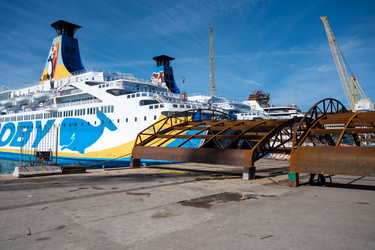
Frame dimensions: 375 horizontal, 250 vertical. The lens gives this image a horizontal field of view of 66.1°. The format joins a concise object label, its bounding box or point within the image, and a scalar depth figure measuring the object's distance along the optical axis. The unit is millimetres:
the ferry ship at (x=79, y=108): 38625
